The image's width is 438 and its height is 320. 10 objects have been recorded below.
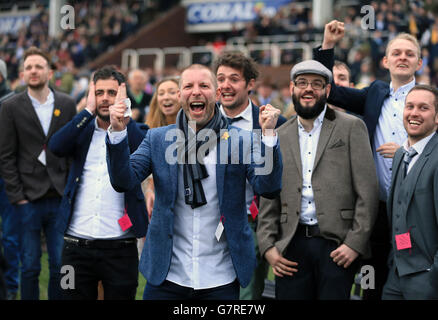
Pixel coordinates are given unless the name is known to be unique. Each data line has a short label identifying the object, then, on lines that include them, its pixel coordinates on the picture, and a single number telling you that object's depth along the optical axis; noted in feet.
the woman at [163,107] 17.38
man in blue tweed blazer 11.19
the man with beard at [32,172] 17.51
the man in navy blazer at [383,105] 14.87
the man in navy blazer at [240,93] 15.94
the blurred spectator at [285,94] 38.60
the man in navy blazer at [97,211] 14.10
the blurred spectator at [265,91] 33.60
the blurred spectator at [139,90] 28.12
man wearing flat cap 13.41
